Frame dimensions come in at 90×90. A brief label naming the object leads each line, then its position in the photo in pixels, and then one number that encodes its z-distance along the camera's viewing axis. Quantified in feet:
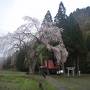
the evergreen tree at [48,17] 64.23
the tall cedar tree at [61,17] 59.99
